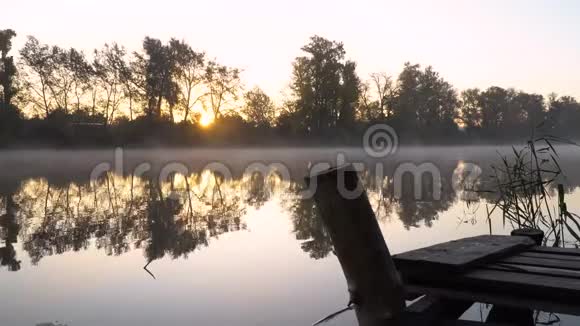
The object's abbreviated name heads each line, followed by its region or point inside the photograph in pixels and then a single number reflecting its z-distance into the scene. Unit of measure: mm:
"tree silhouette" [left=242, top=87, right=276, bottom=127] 50281
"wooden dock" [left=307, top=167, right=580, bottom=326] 2336
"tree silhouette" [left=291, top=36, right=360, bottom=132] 49219
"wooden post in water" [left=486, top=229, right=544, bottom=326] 3514
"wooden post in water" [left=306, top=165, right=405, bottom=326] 2322
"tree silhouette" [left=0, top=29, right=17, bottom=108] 38156
